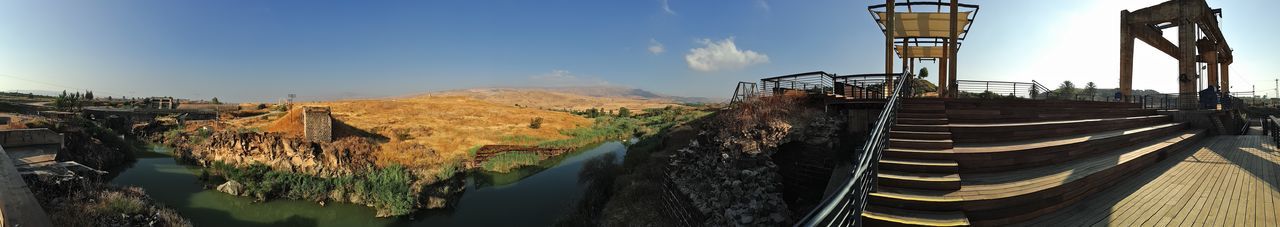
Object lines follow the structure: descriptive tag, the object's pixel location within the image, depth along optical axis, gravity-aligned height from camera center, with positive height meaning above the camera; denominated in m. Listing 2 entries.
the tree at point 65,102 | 35.78 +0.26
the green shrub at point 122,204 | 10.49 -2.64
